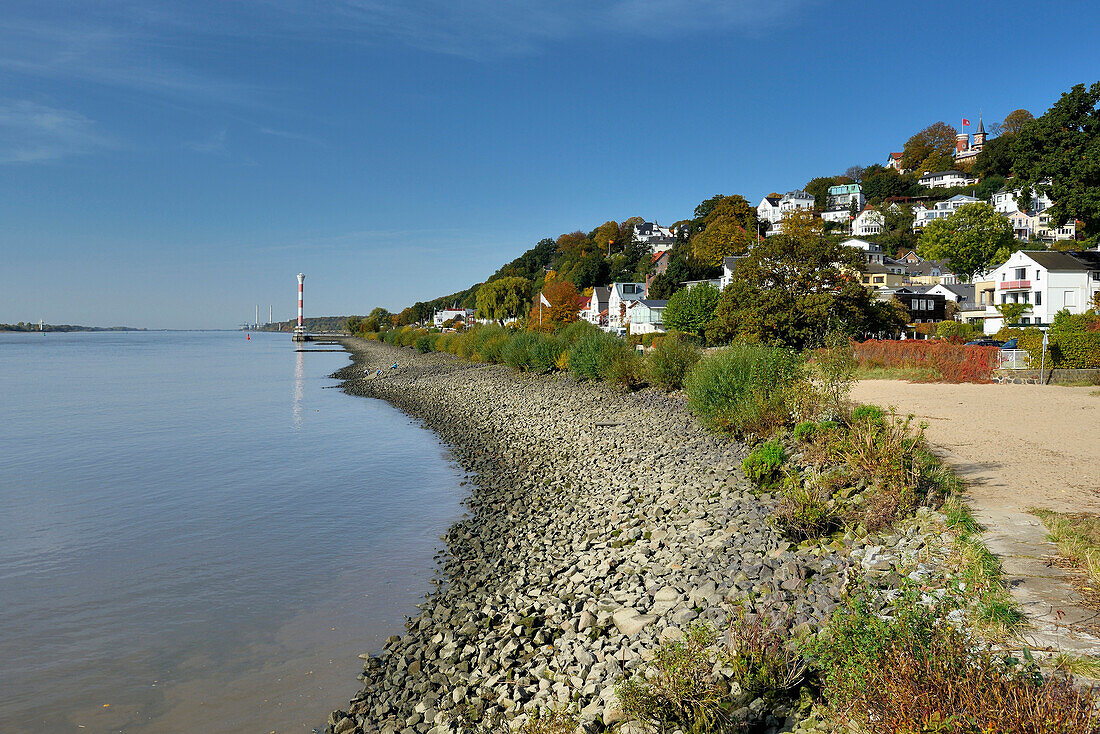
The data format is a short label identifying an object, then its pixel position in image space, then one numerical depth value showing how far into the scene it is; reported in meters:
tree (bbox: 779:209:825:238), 67.25
